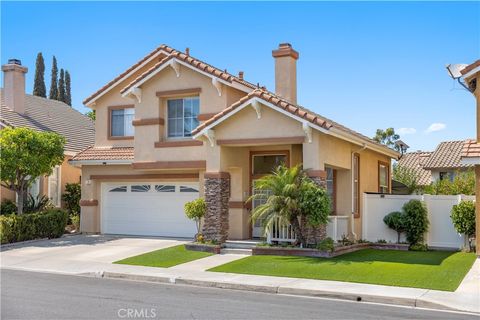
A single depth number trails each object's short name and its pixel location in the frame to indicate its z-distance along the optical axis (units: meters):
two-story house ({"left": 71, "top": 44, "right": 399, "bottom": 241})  18.00
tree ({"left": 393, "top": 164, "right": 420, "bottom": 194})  36.04
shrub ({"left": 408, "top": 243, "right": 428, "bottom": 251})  18.44
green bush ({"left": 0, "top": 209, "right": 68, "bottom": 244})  20.58
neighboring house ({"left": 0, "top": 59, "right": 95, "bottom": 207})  26.03
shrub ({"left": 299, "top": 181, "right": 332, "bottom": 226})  16.39
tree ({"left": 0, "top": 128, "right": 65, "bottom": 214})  20.77
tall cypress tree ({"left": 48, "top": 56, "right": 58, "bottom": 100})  51.04
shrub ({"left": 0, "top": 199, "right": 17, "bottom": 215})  23.53
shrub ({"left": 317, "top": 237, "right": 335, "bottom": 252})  16.41
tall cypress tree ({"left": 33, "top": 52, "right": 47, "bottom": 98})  49.12
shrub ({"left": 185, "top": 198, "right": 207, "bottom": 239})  18.98
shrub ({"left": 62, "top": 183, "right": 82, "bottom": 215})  26.64
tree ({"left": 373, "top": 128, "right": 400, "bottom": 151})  63.97
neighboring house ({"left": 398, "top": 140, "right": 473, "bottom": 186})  39.16
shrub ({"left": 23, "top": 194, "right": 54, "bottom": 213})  23.16
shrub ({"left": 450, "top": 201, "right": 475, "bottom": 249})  17.66
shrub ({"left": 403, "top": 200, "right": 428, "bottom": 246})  18.56
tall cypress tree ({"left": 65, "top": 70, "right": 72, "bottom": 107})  52.04
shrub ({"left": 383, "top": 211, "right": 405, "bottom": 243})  18.81
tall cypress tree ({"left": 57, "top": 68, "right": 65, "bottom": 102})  51.06
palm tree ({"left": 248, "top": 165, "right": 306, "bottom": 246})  16.67
